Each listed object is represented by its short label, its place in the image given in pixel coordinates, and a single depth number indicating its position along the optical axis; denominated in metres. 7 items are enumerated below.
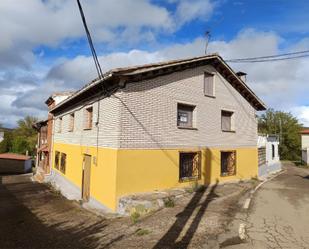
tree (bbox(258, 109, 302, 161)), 49.38
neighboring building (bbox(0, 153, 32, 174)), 34.31
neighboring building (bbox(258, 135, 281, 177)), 21.00
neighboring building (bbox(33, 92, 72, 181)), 23.84
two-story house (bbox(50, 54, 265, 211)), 10.41
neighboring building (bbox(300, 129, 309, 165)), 42.21
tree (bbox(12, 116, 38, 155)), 45.84
